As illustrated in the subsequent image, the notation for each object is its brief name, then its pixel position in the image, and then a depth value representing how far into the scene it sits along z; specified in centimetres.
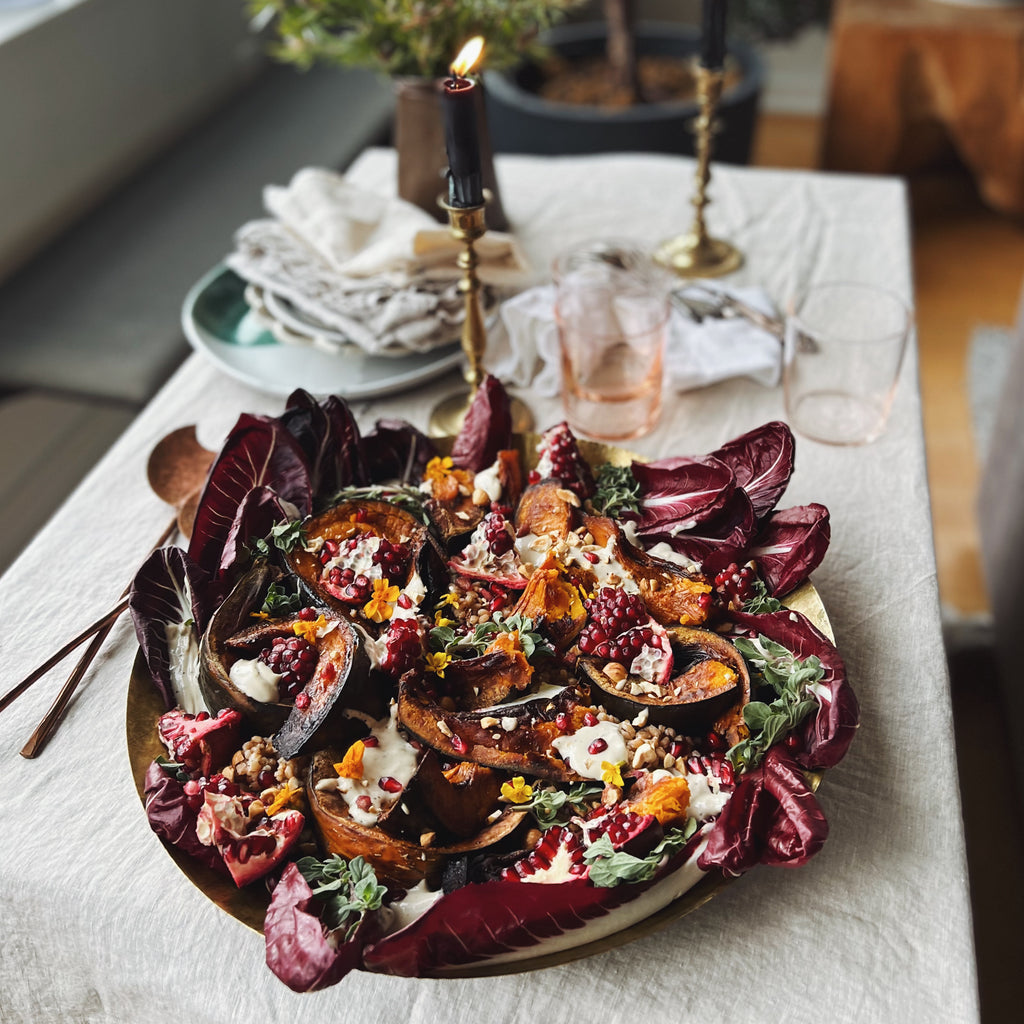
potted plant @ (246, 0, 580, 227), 132
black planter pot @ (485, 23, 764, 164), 251
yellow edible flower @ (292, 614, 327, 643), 79
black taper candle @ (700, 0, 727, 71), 135
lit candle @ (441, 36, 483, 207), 93
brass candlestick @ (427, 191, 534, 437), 103
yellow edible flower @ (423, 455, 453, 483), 95
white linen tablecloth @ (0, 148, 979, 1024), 68
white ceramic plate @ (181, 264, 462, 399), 126
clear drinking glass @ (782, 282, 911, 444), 117
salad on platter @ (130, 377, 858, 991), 65
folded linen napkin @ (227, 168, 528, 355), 128
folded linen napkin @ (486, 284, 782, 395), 125
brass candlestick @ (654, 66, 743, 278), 142
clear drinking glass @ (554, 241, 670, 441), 119
